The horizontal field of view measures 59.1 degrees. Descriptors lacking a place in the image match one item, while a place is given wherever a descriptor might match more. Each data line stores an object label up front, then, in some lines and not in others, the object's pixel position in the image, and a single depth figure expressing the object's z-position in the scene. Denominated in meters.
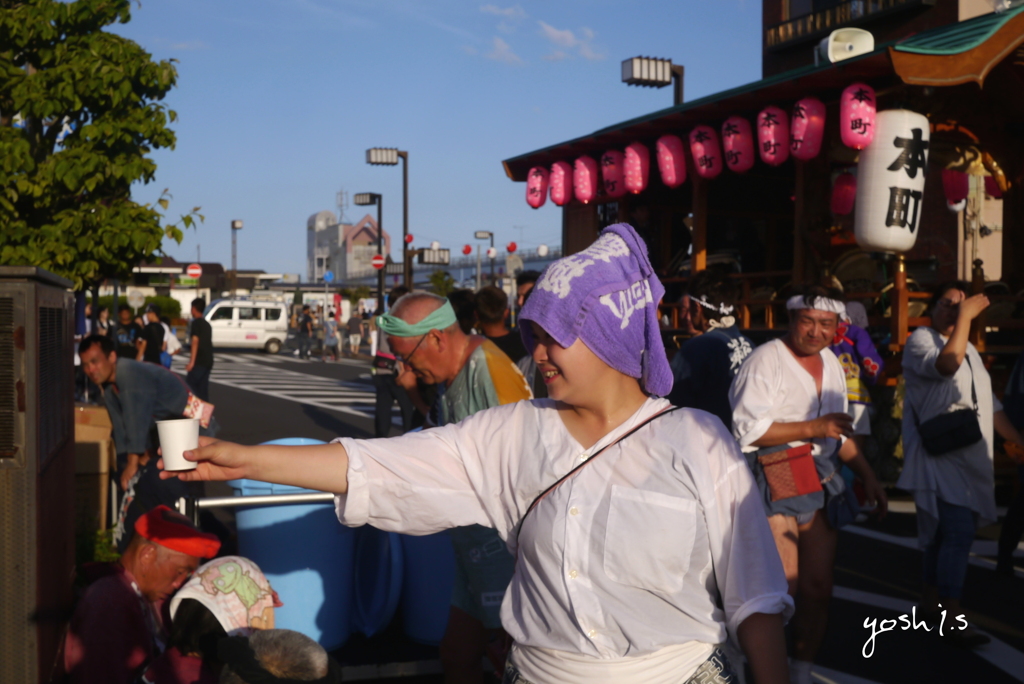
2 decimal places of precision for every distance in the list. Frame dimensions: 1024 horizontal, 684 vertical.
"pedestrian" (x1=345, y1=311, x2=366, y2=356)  31.86
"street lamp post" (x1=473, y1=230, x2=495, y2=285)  40.41
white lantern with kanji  9.55
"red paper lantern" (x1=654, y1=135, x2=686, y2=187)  12.95
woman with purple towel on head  1.87
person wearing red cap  3.19
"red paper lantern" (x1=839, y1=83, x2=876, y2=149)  9.62
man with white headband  4.06
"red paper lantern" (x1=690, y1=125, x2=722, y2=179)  12.34
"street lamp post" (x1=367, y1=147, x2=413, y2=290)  26.73
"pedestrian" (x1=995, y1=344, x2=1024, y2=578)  5.99
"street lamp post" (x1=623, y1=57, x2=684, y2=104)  17.27
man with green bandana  3.35
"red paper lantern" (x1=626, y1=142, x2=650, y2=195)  13.62
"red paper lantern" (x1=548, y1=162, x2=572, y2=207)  15.45
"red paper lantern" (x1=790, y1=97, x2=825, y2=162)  10.62
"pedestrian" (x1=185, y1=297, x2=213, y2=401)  13.28
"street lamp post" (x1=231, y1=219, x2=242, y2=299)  56.99
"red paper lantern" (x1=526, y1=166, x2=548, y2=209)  16.20
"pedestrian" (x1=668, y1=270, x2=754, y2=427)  4.50
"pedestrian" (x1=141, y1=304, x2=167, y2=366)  14.78
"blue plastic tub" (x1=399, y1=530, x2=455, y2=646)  4.88
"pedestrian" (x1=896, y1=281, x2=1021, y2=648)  4.91
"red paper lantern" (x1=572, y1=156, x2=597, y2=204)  14.87
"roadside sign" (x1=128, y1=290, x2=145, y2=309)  28.02
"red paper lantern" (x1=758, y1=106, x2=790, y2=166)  11.10
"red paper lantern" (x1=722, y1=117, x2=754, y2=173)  11.73
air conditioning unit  2.93
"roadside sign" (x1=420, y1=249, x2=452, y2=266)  27.08
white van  35.81
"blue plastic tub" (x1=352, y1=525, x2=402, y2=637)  4.88
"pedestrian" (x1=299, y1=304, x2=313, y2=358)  33.38
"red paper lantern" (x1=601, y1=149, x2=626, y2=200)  14.21
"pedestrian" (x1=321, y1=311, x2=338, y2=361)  32.88
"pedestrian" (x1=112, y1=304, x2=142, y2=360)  15.53
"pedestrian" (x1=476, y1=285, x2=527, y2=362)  6.70
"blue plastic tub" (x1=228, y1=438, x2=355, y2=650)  4.64
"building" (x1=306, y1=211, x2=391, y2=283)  121.56
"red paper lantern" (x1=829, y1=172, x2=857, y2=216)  10.58
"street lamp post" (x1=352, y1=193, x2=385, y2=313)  28.86
